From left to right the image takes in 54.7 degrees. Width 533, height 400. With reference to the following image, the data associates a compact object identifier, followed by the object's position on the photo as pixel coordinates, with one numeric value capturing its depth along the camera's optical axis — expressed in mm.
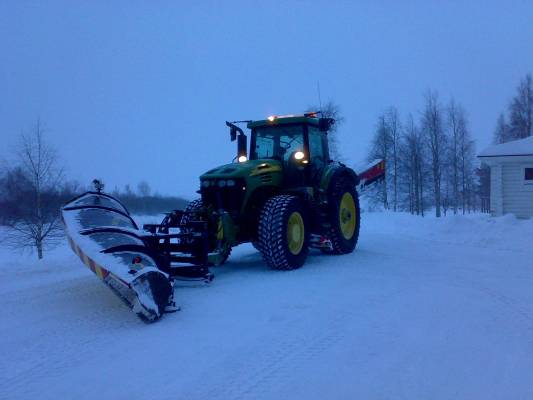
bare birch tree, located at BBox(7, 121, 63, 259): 19094
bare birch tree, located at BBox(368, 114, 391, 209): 35844
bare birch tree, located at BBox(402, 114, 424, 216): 34469
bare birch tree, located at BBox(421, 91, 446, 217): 32781
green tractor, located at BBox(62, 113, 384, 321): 5312
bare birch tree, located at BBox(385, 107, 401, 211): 36281
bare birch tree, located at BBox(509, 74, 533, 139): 38062
